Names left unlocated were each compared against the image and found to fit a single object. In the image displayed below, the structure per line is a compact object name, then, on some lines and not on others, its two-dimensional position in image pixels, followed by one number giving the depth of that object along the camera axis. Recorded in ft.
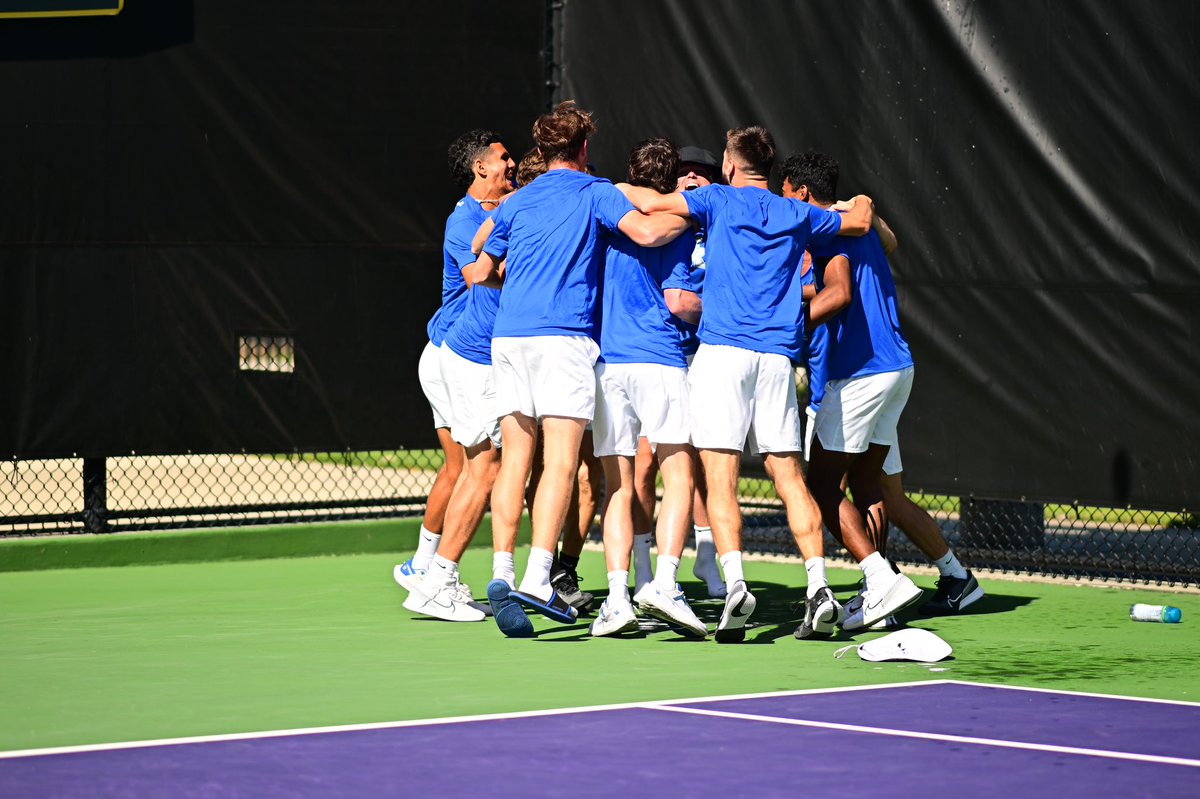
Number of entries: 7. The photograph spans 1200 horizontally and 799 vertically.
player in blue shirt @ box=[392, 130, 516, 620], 53.88
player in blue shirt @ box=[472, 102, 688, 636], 48.98
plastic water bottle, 53.16
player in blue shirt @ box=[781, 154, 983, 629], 53.31
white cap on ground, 44.98
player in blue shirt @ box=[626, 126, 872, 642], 48.78
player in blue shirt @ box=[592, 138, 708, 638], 49.16
